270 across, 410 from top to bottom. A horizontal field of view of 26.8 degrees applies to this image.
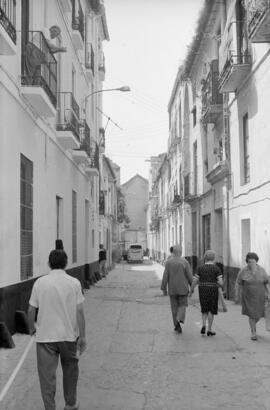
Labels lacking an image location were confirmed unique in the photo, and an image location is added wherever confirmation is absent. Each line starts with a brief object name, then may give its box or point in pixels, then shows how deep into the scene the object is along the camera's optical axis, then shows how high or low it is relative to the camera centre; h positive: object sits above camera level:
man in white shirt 4.88 -0.73
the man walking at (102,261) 26.80 -0.87
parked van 49.00 -1.02
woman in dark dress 9.35 -0.80
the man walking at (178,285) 9.79 -0.74
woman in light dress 8.86 -0.79
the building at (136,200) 79.62 +6.03
